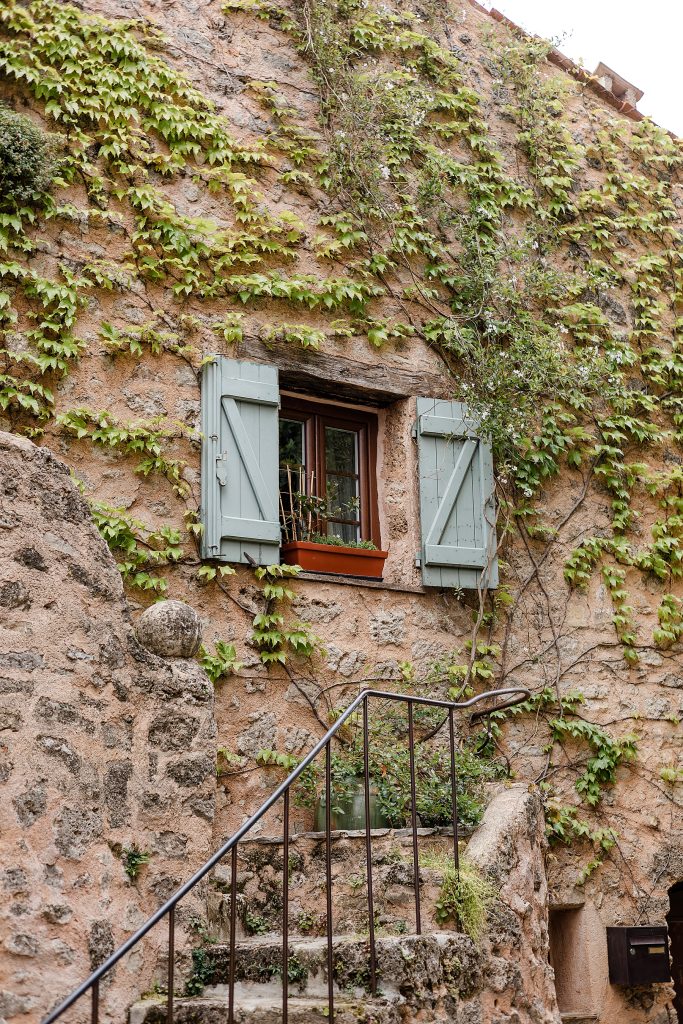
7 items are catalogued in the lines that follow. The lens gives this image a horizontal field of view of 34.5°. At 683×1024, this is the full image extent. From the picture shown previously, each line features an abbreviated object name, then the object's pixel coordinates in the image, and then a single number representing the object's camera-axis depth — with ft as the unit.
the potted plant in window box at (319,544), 19.60
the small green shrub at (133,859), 14.16
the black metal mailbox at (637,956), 19.88
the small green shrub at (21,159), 18.12
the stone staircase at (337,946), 13.07
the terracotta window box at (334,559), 19.53
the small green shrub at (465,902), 14.39
